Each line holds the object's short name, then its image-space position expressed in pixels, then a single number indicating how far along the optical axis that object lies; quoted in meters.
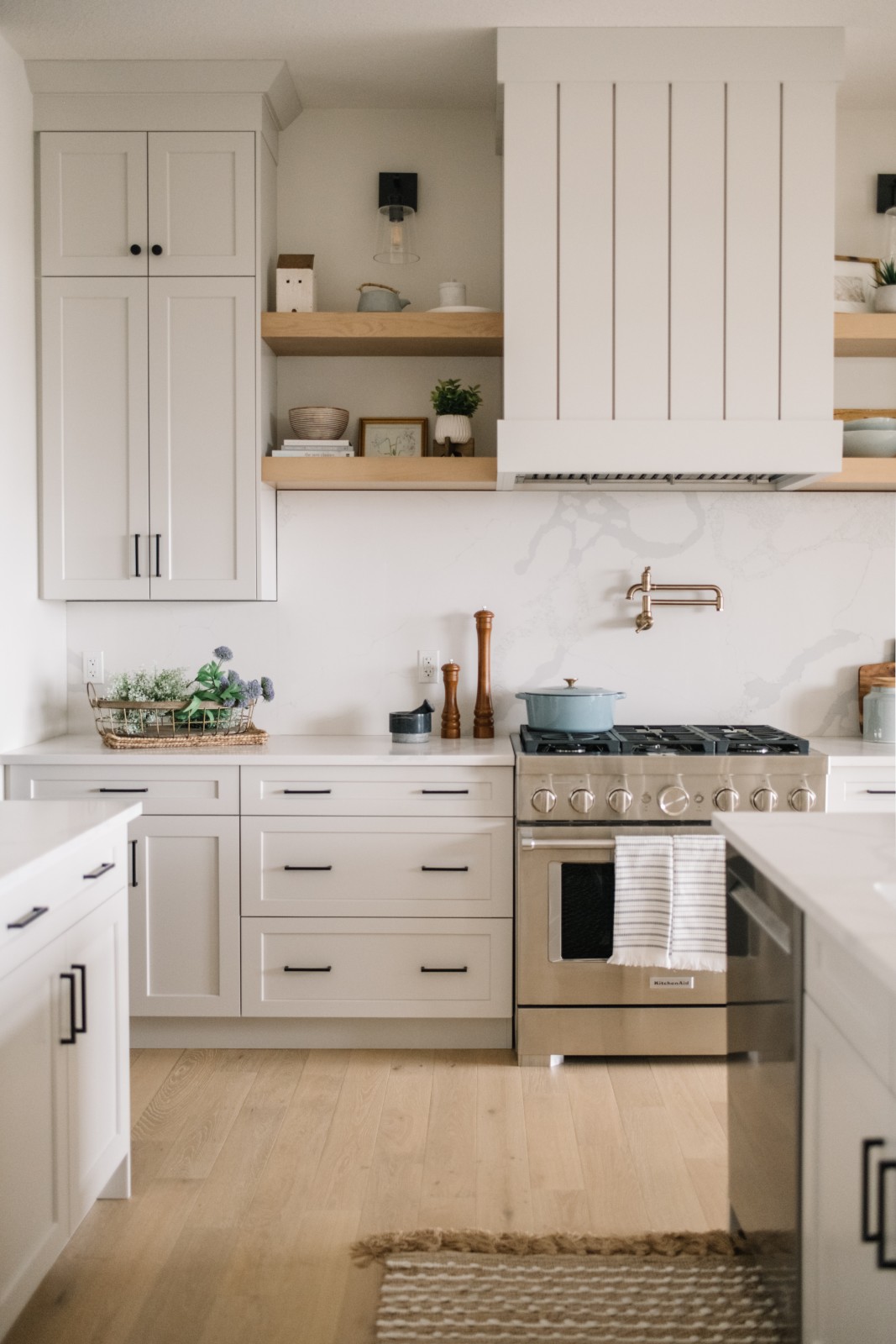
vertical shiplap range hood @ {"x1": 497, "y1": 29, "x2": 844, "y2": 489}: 3.10
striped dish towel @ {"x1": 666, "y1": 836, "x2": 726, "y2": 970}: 2.96
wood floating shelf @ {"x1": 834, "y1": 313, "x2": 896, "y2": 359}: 3.26
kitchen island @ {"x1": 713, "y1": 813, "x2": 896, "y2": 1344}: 1.30
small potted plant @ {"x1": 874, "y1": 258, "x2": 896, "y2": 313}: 3.36
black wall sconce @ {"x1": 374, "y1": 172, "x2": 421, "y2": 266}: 3.50
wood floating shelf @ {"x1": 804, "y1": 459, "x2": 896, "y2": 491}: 3.25
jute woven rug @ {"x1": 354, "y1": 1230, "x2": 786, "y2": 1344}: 1.91
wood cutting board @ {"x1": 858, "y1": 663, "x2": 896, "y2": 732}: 3.55
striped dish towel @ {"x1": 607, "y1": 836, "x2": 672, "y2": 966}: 2.97
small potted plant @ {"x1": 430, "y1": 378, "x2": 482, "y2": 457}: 3.38
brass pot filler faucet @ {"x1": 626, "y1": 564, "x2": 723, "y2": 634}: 3.53
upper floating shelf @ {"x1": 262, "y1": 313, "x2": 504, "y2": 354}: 3.25
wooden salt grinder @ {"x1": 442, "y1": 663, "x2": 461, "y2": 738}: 3.48
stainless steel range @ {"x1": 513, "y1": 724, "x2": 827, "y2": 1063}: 3.03
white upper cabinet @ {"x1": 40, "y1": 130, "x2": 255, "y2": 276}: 3.25
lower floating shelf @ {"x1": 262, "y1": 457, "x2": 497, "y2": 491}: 3.30
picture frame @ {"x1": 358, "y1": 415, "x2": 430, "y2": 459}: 3.57
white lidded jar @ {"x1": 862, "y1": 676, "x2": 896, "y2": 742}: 3.37
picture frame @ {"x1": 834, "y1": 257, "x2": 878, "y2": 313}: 3.45
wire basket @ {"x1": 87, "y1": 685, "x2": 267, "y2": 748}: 3.25
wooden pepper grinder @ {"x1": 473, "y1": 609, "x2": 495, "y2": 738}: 3.50
